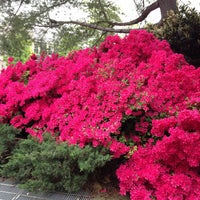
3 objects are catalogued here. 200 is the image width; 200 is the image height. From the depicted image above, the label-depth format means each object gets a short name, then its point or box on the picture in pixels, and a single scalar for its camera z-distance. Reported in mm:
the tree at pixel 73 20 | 7031
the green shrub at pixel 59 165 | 2318
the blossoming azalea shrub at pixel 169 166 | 2129
